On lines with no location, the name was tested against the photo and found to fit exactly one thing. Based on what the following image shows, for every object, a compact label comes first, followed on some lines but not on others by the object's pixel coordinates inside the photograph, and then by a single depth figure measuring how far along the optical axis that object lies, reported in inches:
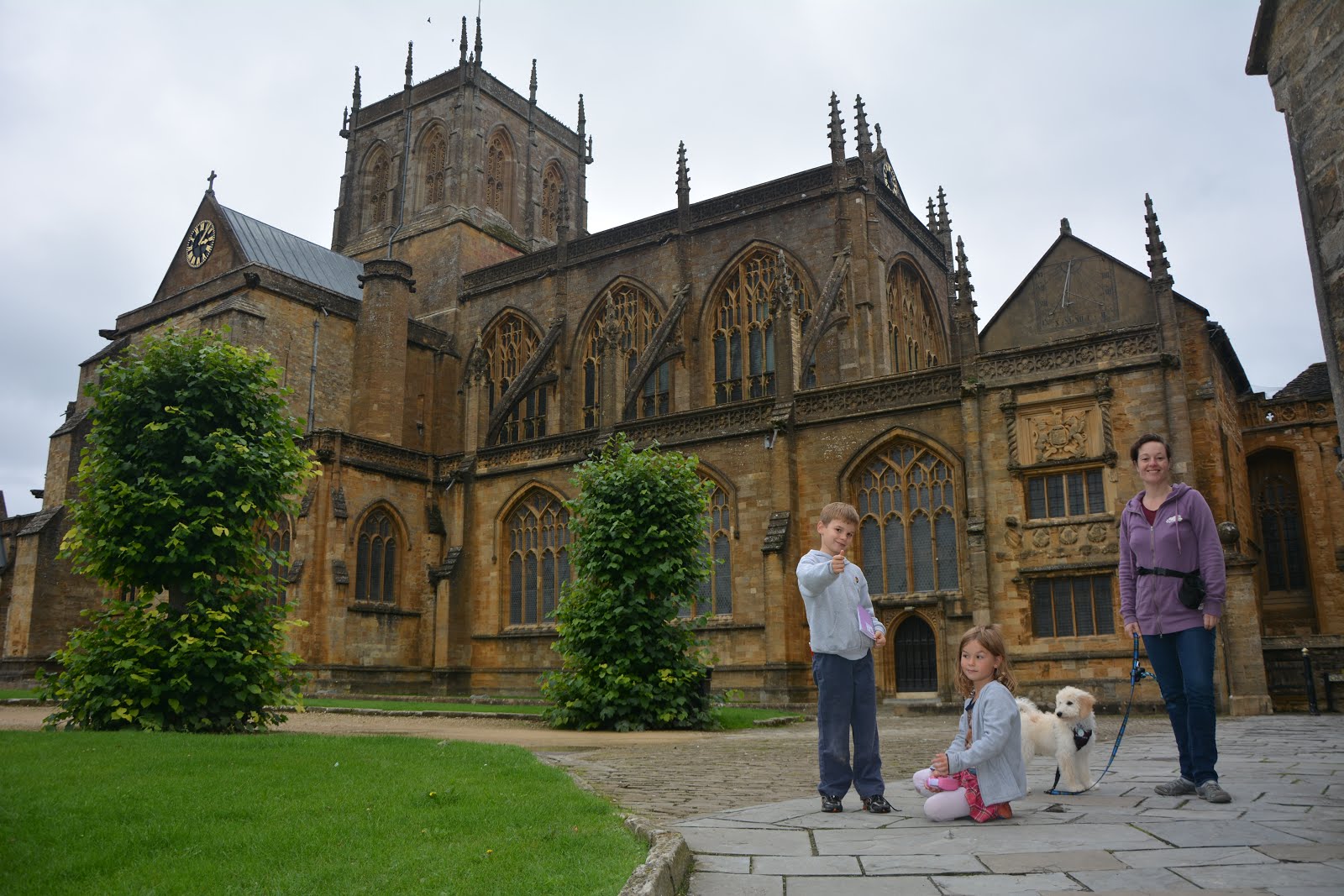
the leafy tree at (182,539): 501.0
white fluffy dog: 256.8
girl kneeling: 218.8
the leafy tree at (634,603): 636.1
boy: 241.4
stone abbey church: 811.4
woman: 249.0
